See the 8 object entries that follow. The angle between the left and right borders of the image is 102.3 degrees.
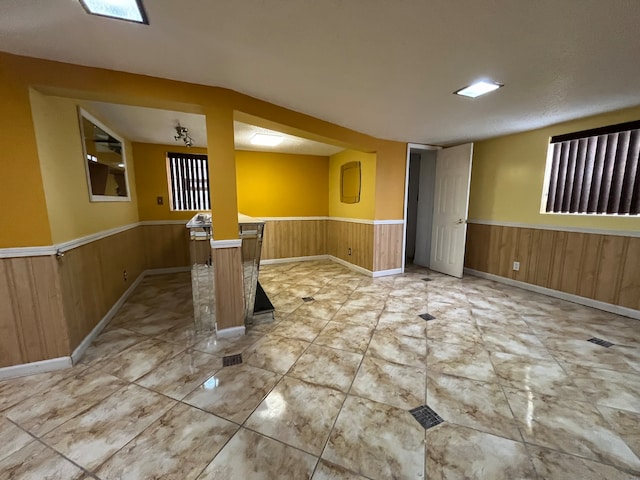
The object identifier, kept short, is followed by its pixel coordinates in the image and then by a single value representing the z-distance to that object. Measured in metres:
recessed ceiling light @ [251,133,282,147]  3.79
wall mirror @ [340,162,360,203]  4.63
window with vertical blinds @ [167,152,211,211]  4.54
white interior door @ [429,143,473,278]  4.05
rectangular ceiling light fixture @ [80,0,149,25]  1.24
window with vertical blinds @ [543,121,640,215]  2.74
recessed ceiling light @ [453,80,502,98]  2.11
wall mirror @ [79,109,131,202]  2.49
